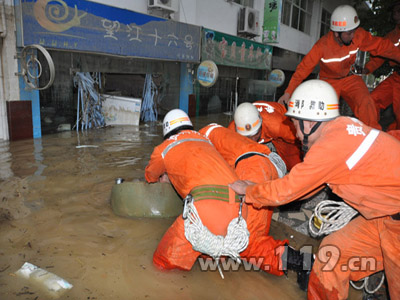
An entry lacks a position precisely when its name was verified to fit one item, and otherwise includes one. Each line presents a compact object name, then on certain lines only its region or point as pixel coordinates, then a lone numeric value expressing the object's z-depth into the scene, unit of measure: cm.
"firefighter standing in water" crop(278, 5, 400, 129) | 482
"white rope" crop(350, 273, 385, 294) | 253
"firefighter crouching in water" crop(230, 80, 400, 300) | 207
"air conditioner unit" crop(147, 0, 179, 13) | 936
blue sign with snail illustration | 678
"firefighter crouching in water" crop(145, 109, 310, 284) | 261
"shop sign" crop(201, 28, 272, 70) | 1152
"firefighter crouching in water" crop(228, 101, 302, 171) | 409
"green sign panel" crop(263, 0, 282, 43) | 1469
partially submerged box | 947
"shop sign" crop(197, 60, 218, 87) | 1049
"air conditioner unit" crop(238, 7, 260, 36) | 1330
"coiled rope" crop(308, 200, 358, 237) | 252
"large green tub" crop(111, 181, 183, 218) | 360
